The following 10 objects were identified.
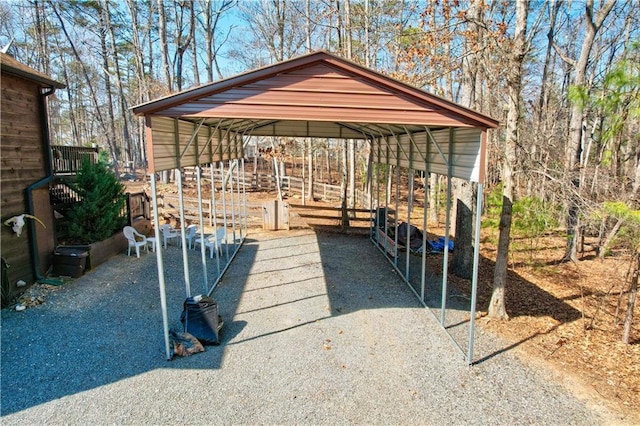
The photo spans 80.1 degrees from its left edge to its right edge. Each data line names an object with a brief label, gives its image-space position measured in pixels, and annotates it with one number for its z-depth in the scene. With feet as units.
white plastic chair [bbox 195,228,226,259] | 30.12
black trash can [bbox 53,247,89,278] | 25.93
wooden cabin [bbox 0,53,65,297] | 22.17
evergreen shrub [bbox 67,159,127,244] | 28.66
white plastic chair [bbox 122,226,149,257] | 31.68
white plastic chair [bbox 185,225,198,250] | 33.38
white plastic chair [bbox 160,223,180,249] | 34.61
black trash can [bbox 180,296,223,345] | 17.28
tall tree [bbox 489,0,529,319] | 19.11
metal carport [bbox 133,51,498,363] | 14.67
